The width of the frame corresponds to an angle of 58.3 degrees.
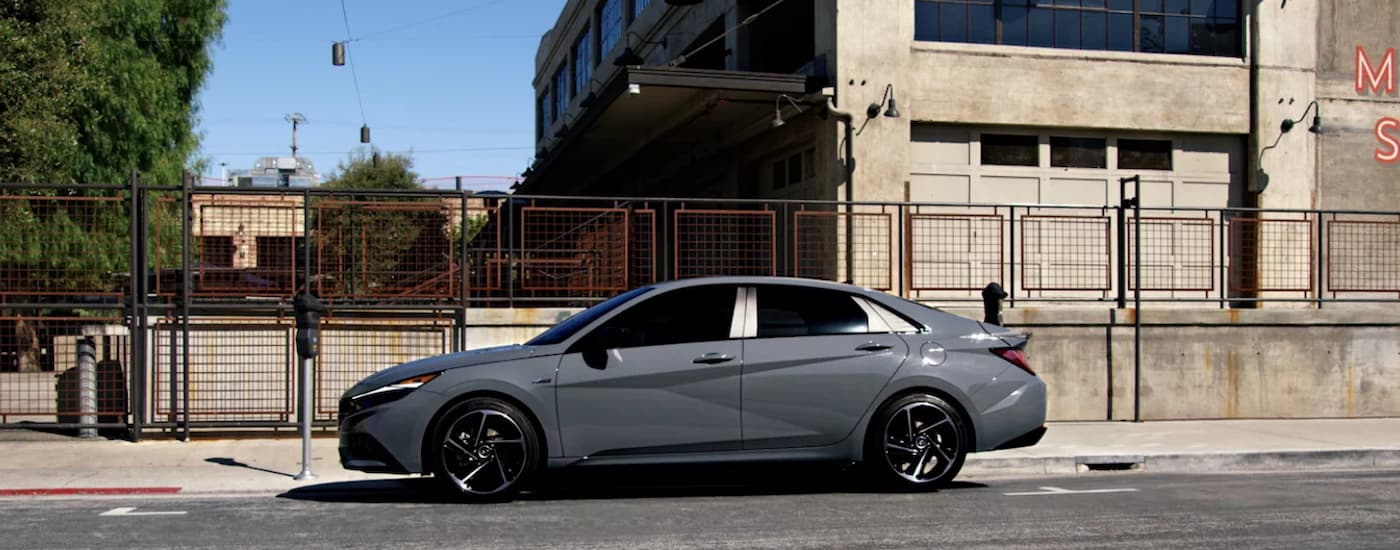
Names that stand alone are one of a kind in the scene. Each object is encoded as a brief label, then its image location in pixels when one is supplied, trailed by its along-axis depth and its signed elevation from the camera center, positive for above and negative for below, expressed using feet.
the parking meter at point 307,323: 32.71 -1.14
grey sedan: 27.86 -2.61
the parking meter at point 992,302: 40.01 -0.76
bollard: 40.41 -3.33
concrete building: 58.80 +8.79
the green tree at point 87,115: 41.34 +9.55
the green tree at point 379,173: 199.82 +17.28
